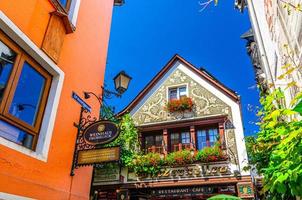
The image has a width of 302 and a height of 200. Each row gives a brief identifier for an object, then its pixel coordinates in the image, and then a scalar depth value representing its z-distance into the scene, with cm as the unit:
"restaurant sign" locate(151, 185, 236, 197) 1198
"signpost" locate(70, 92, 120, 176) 511
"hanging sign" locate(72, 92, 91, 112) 575
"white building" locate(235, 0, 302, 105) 434
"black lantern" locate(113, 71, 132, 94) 693
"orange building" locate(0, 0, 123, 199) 408
